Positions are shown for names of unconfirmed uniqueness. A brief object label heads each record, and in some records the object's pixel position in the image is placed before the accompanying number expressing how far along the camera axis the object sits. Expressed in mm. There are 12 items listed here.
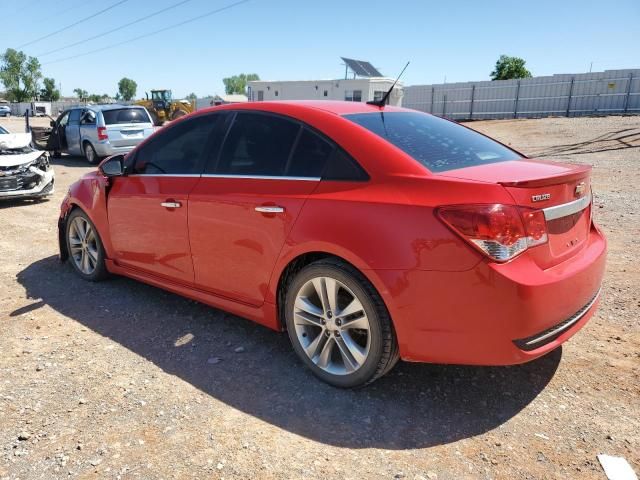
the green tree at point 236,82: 153125
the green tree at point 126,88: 138250
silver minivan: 14273
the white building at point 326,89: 40375
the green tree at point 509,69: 54031
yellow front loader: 34875
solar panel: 40719
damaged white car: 8523
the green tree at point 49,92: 110125
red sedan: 2469
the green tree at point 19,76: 102688
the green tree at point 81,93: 119738
